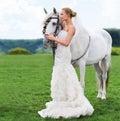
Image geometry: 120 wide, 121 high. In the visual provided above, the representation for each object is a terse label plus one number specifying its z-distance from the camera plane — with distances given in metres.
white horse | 7.54
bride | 7.30
